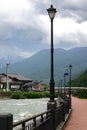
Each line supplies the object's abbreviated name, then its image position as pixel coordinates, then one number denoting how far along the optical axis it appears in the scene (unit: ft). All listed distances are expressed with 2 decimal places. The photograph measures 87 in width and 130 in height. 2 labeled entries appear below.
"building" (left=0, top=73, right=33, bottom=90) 276.98
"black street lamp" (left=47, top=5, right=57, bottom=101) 31.41
